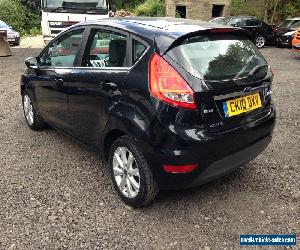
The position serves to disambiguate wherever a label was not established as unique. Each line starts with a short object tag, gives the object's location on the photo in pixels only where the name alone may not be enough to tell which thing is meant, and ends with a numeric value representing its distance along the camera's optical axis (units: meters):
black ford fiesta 2.85
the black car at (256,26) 16.47
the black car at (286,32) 15.79
